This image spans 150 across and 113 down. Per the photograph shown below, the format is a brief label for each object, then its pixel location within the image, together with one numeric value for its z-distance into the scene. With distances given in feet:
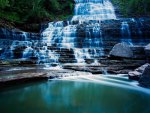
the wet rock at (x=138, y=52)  63.31
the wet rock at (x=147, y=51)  57.88
